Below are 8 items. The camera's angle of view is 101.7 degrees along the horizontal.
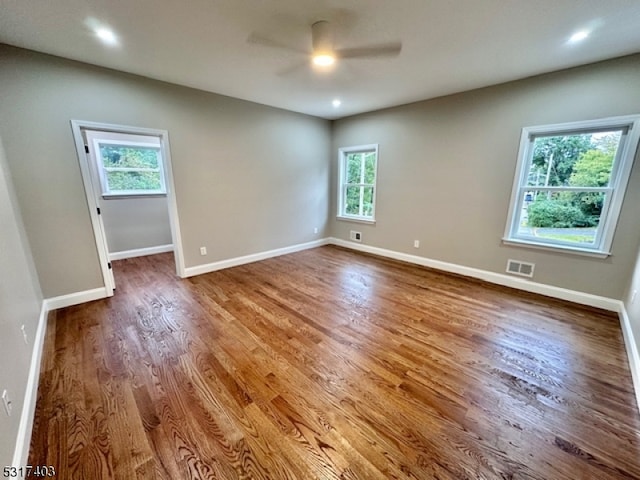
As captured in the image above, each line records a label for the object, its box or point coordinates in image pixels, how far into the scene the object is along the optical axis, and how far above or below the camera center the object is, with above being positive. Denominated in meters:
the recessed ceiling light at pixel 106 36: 2.18 +1.23
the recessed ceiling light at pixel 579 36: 2.16 +1.22
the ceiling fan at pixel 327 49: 2.10 +1.22
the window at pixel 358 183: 5.00 -0.03
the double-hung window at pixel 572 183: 2.74 -0.01
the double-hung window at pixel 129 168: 4.63 +0.23
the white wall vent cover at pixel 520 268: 3.37 -1.10
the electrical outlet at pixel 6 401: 1.23 -1.04
